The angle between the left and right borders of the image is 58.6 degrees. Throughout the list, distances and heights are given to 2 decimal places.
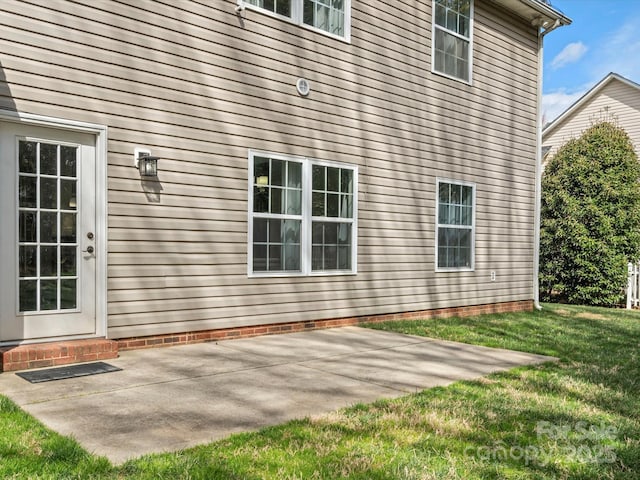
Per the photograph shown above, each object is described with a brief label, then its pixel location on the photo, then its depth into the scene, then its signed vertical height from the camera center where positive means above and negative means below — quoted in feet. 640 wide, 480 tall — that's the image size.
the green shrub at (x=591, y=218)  38.91 +1.37
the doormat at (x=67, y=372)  13.35 -3.34
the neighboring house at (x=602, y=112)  55.88 +13.01
